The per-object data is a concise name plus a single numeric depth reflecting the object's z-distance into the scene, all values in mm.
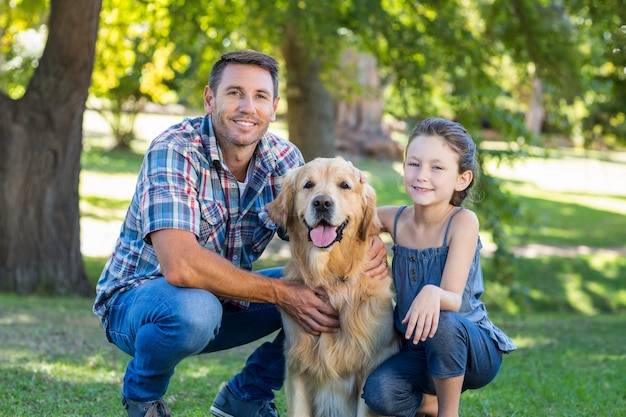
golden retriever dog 3869
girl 3584
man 3811
